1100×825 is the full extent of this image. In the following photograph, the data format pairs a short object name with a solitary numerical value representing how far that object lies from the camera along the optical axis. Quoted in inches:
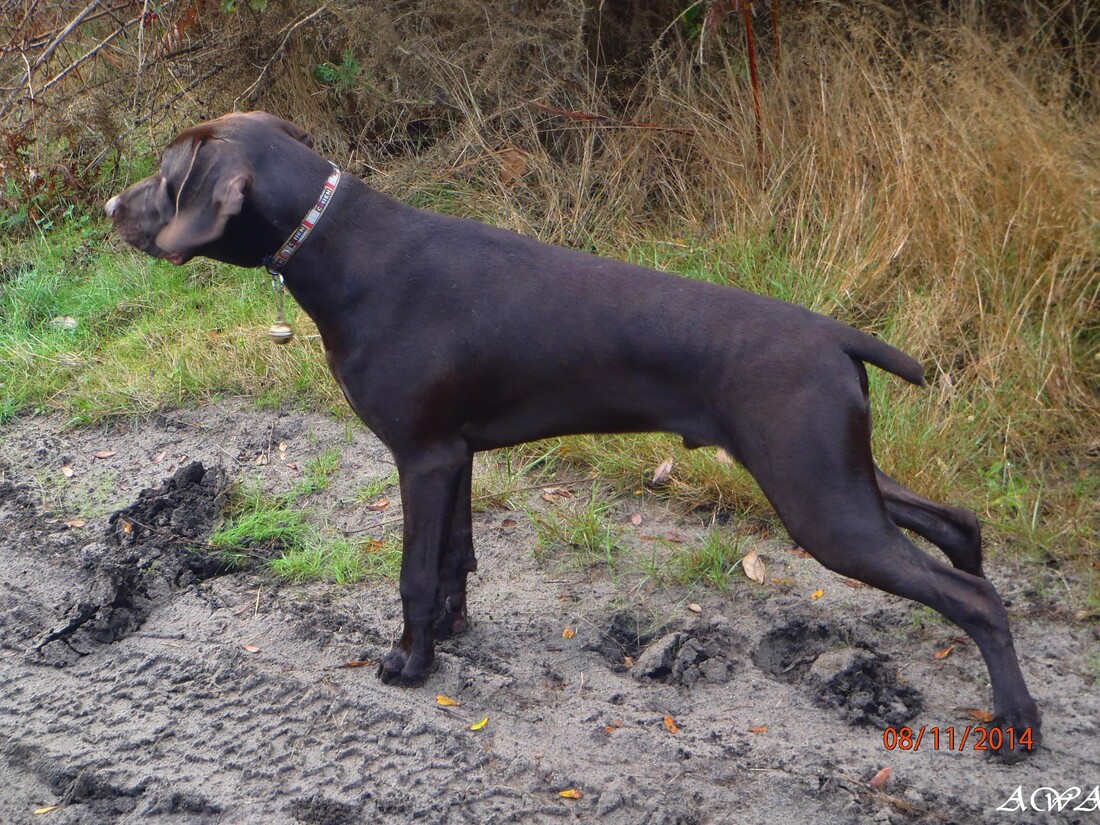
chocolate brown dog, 117.8
